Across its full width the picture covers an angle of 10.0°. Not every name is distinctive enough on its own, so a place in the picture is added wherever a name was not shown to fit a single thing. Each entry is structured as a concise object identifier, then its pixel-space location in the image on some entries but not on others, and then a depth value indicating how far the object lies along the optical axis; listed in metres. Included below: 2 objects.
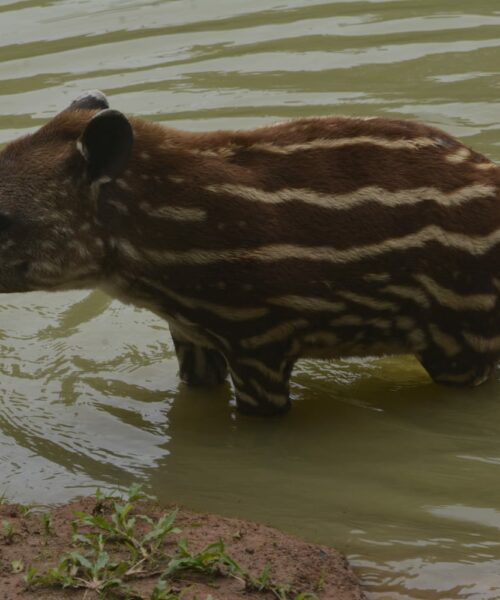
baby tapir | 12.46
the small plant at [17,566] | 10.22
